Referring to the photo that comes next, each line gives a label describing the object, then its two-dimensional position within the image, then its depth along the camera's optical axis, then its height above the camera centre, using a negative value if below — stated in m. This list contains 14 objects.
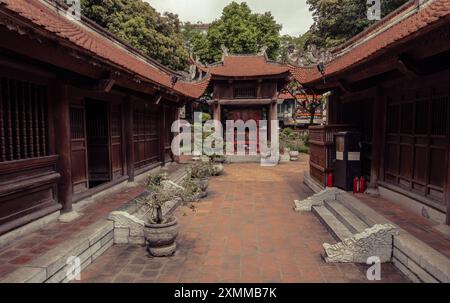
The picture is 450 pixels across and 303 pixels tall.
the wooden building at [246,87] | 18.41 +2.64
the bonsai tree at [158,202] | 4.90 -1.13
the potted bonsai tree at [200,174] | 9.41 -1.39
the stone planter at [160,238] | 4.76 -1.65
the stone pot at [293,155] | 18.92 -1.52
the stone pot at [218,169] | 13.05 -1.68
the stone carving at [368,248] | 4.60 -1.74
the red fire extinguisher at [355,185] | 7.61 -1.34
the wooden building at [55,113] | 4.16 +0.33
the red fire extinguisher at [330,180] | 8.23 -1.32
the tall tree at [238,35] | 26.73 +8.38
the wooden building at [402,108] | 4.54 +0.49
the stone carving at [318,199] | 7.64 -1.69
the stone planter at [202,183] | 9.30 -1.59
